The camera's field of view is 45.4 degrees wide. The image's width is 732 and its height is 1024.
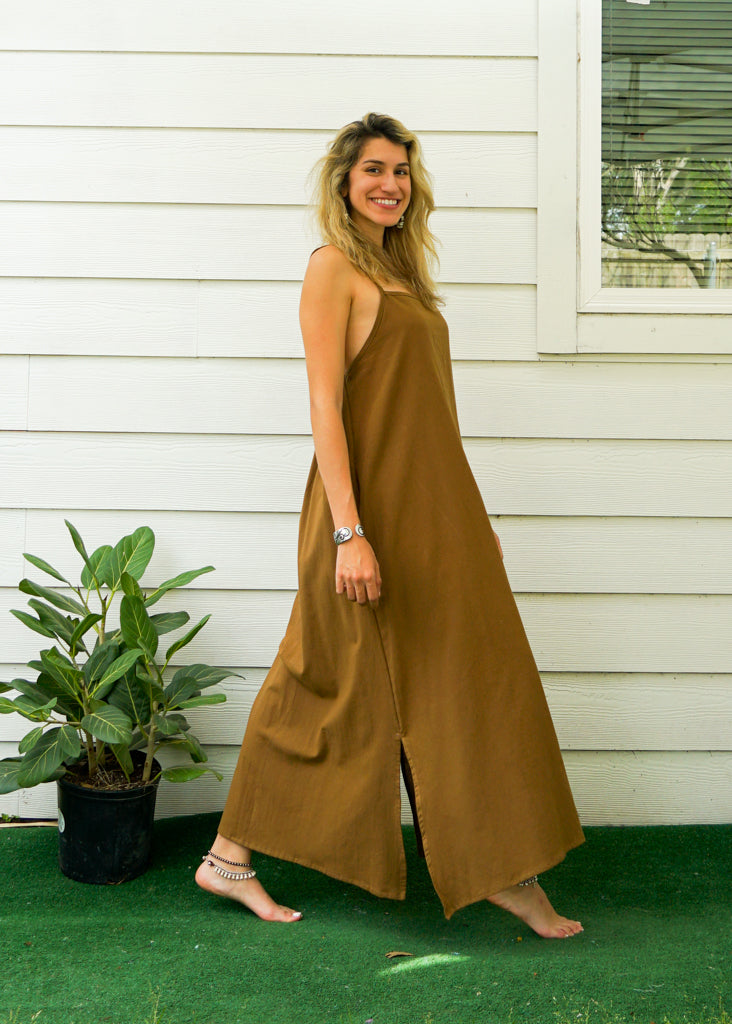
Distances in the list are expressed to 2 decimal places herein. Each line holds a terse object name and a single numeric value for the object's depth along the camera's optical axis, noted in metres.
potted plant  1.99
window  2.43
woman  1.71
